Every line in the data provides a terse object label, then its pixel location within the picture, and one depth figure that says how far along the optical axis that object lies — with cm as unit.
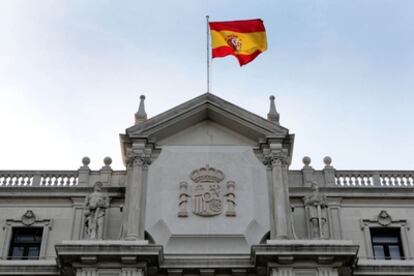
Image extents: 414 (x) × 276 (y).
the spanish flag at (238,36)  3456
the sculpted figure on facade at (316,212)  2977
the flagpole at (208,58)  3419
